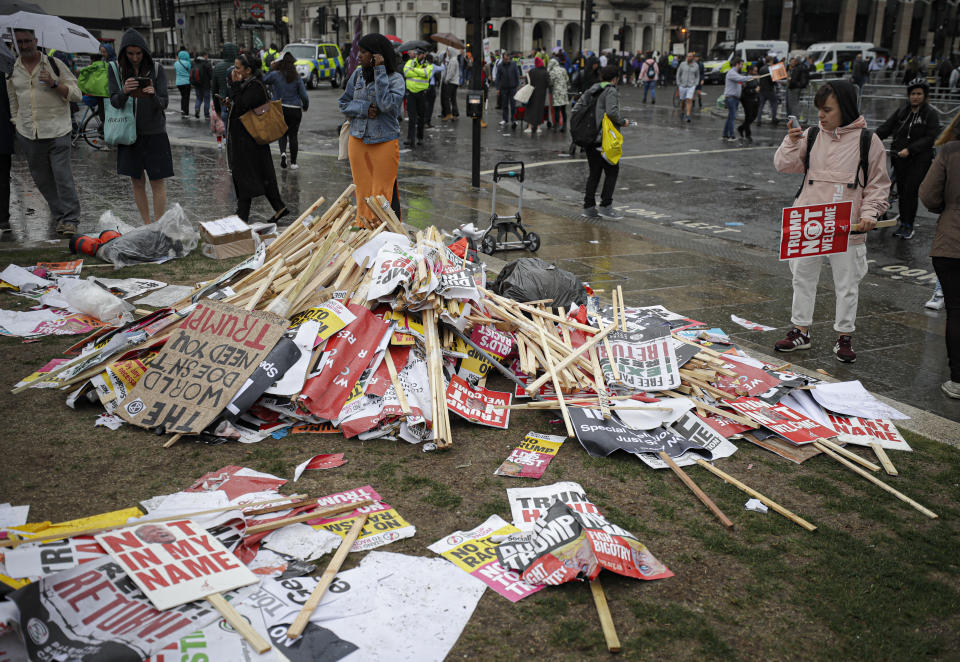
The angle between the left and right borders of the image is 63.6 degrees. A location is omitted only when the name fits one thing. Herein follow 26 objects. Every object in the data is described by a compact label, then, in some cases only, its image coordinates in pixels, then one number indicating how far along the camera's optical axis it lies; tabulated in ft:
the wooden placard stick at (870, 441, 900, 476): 13.06
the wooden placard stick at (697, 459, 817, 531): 11.32
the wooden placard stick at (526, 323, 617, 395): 14.57
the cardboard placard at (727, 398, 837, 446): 13.93
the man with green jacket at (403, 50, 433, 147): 53.52
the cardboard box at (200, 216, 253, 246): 25.13
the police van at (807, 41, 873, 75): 124.57
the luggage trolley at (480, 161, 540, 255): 26.61
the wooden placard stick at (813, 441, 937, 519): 11.88
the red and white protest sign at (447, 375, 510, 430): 14.19
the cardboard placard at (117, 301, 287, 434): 13.29
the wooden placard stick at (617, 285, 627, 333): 16.89
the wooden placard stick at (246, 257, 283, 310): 14.99
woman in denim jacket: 24.09
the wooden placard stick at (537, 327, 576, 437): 13.80
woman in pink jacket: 17.33
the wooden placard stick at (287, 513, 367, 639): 8.43
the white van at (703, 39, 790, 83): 131.95
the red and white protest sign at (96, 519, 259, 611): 8.57
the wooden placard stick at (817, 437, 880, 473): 13.14
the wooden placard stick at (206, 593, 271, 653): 8.04
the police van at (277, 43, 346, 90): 105.40
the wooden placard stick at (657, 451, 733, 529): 11.36
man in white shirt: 24.61
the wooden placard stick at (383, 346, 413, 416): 13.56
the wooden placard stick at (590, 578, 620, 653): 8.52
